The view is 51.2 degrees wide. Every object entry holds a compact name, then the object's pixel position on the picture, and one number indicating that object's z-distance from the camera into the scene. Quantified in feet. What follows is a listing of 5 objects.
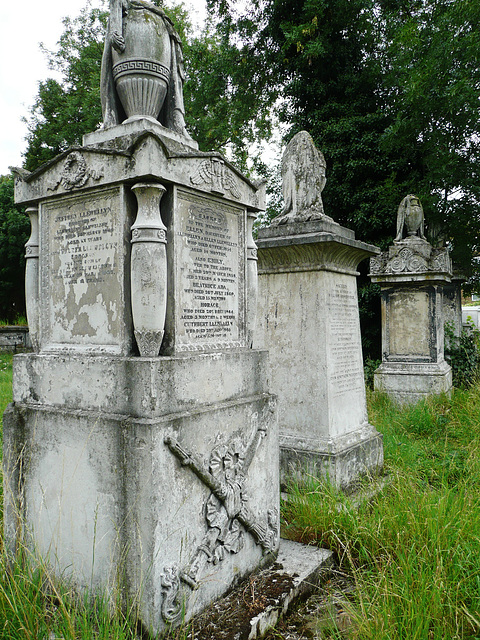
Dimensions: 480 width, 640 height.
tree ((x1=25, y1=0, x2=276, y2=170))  46.19
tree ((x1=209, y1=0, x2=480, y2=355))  31.09
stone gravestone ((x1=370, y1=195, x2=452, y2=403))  27.73
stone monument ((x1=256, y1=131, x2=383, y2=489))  14.74
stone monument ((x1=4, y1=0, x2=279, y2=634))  7.70
